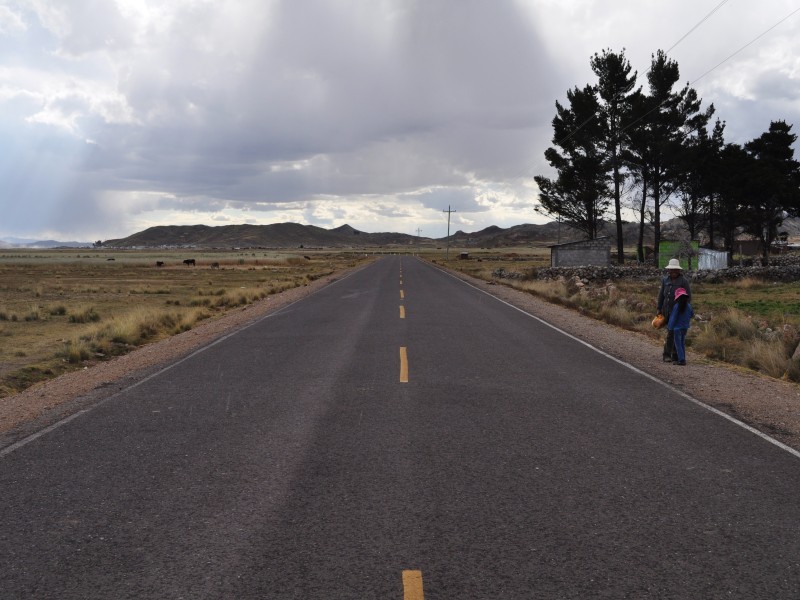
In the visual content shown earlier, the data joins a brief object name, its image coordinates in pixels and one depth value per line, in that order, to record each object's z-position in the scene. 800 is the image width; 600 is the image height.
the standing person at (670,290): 11.13
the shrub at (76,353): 13.17
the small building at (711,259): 42.28
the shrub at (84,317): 22.02
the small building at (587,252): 46.53
